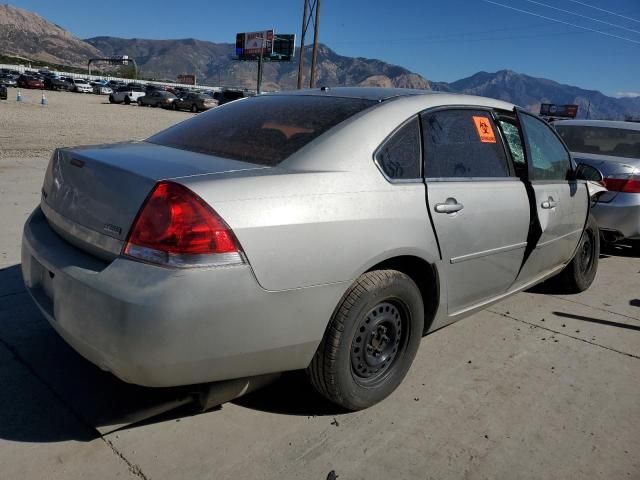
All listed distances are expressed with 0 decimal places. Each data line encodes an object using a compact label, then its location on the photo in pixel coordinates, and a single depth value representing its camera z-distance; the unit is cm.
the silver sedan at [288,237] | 204
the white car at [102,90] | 5875
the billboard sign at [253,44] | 6656
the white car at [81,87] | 5672
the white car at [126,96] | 4400
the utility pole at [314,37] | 3744
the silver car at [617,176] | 571
